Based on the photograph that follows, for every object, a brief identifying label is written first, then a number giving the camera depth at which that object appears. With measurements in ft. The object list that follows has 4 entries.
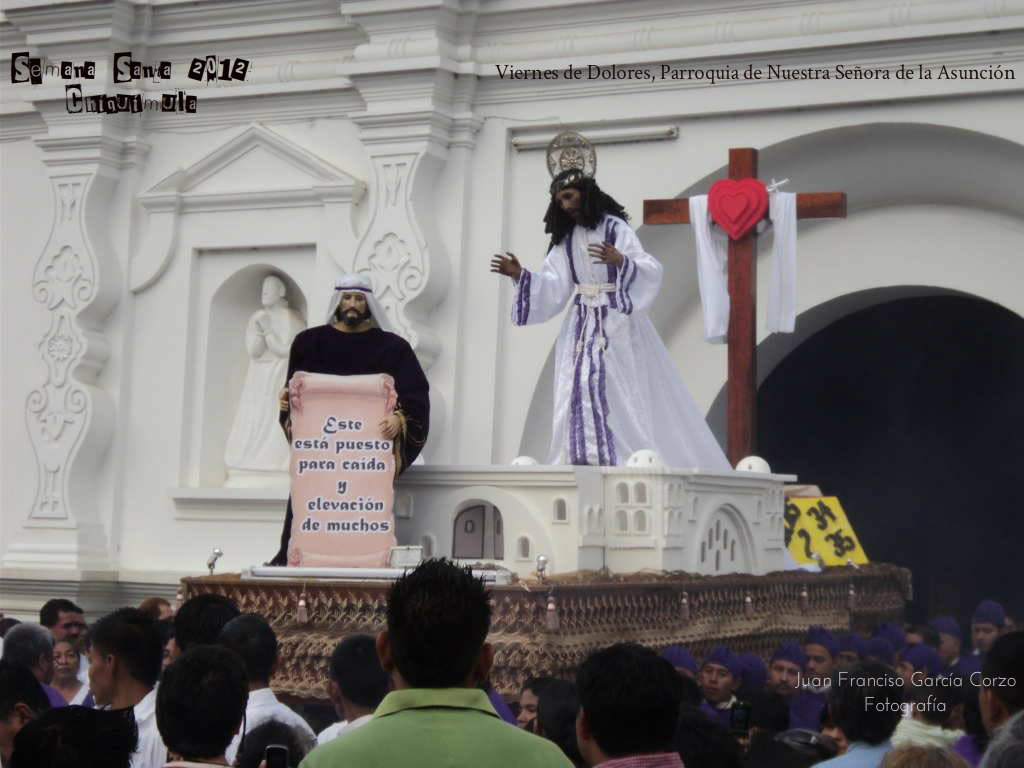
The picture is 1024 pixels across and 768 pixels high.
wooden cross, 35.27
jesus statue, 30.35
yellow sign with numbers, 34.94
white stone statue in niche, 44.16
